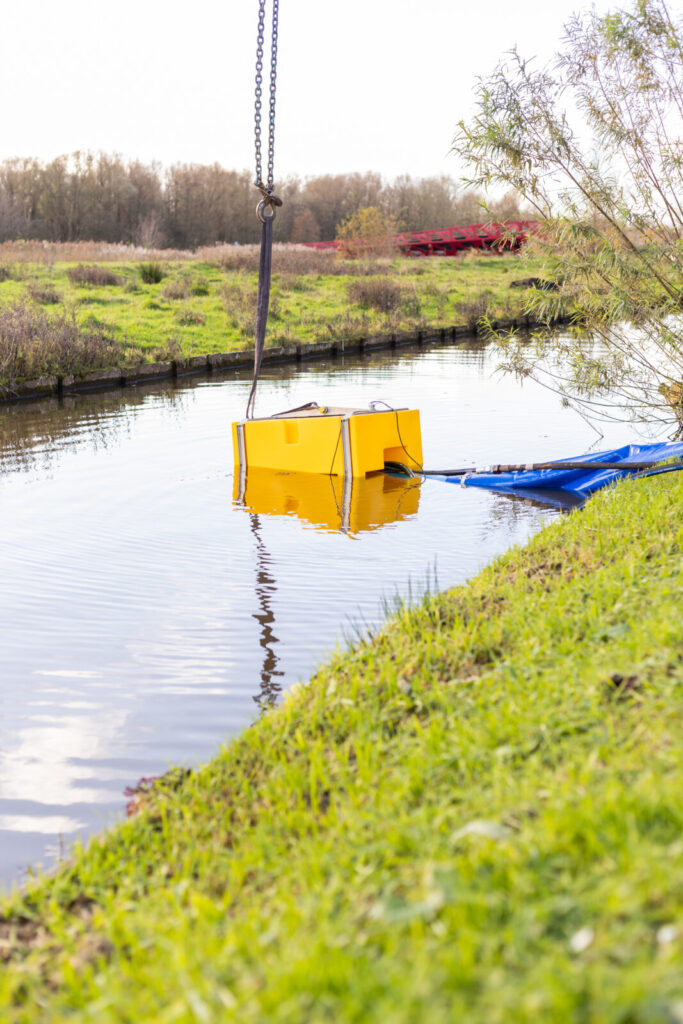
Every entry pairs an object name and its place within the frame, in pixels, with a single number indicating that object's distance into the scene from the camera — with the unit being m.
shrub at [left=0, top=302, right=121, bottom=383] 15.32
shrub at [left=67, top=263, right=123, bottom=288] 25.86
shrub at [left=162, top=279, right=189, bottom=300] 24.96
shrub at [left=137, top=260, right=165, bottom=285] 27.64
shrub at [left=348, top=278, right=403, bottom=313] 26.80
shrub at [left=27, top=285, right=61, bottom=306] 20.98
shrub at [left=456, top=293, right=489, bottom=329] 27.30
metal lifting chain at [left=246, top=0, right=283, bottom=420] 5.72
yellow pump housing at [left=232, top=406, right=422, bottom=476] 8.48
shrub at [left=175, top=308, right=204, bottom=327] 21.75
